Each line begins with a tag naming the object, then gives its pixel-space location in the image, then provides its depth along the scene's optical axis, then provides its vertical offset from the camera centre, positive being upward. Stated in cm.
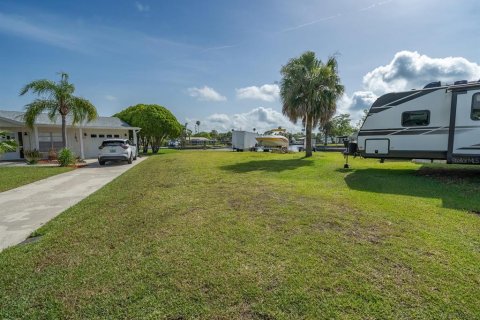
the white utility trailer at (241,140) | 3619 +3
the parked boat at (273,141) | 3403 -5
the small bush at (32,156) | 1650 -117
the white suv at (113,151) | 1538 -72
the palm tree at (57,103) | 1662 +237
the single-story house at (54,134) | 1938 +42
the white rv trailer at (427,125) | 849 +62
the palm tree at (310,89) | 1770 +360
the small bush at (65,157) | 1483 -108
